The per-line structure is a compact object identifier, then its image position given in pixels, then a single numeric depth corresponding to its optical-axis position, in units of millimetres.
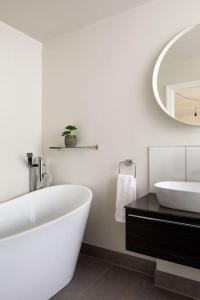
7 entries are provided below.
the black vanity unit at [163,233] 1333
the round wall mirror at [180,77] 1771
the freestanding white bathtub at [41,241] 1269
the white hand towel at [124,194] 1932
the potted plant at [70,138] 2309
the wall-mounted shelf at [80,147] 2262
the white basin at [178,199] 1352
